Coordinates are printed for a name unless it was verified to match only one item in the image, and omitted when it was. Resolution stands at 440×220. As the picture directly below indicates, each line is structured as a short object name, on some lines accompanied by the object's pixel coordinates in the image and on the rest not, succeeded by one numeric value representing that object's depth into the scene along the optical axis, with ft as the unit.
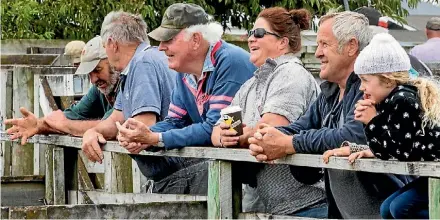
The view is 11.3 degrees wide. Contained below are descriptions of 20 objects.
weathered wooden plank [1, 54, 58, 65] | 77.95
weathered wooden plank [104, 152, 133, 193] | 50.84
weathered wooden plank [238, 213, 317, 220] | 34.93
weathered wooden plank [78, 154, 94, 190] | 55.40
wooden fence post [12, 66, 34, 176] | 66.20
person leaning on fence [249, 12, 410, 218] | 33.10
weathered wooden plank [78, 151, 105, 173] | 57.85
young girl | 30.00
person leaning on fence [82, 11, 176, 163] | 43.84
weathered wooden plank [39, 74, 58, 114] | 59.52
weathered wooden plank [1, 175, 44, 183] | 52.87
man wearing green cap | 39.62
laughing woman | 36.48
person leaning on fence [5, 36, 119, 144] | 47.65
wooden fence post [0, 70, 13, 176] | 66.89
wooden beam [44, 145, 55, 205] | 51.40
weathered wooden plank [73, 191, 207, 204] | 40.71
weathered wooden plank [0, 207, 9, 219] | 34.80
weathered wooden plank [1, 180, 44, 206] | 52.51
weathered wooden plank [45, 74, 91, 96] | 60.52
